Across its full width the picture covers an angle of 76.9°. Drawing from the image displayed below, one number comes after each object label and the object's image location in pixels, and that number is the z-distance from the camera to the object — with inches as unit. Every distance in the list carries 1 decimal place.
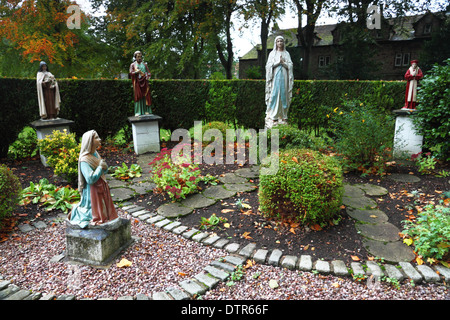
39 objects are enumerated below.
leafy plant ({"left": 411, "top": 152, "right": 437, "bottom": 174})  233.0
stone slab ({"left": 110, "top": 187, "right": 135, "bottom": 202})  206.7
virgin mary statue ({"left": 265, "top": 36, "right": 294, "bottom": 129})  296.4
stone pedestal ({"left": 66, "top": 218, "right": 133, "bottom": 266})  129.6
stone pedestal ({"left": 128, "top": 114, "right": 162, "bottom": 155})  327.0
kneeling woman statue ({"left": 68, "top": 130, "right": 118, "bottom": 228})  127.6
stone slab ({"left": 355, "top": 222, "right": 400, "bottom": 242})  150.5
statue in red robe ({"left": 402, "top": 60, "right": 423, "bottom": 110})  275.0
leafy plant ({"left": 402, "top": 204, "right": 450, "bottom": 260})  128.3
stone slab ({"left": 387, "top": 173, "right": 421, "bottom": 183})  225.6
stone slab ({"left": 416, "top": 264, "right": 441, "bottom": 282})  119.0
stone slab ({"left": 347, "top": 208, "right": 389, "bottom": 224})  167.6
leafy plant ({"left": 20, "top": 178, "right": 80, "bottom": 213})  191.6
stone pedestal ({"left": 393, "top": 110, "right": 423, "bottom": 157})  273.7
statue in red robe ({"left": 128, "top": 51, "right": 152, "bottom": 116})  317.4
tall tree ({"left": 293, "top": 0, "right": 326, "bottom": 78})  639.8
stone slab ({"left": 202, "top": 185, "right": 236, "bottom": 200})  205.8
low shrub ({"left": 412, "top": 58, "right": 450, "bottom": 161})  237.8
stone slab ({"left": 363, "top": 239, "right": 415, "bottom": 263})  133.6
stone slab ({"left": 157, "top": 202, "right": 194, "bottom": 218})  181.5
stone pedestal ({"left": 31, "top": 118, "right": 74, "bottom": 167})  278.7
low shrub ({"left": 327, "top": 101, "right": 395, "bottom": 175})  234.2
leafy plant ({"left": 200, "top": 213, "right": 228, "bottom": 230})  165.6
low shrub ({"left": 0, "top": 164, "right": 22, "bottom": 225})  160.7
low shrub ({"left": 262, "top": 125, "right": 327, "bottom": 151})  246.2
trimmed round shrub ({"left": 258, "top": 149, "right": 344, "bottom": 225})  148.7
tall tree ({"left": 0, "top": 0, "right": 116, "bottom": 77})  514.0
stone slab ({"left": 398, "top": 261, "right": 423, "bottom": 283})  119.0
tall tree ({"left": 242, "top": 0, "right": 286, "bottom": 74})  599.9
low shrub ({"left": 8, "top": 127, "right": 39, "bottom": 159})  297.3
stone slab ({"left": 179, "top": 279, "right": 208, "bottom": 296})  113.1
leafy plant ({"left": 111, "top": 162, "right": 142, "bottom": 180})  251.7
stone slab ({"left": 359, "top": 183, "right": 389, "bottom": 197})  204.8
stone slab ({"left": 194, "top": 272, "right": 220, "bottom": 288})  117.5
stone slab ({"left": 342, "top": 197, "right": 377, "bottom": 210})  184.1
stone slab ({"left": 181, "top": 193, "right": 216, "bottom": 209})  193.4
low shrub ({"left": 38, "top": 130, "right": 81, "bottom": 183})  218.7
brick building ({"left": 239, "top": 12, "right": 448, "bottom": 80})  987.3
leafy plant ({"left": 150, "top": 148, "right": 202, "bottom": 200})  200.7
